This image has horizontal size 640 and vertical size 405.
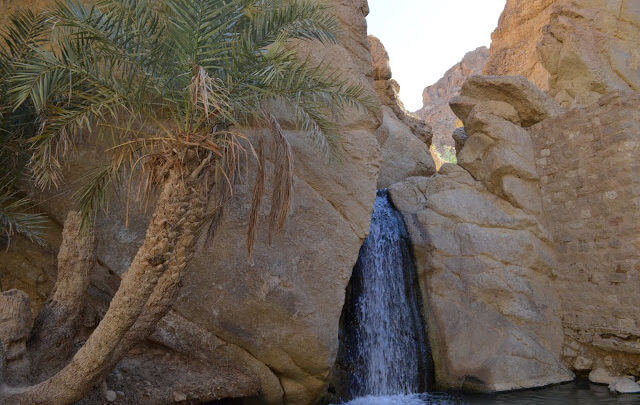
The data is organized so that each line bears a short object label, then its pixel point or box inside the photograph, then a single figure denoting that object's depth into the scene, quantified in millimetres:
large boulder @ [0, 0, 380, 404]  6953
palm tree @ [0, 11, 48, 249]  6359
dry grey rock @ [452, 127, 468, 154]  12942
